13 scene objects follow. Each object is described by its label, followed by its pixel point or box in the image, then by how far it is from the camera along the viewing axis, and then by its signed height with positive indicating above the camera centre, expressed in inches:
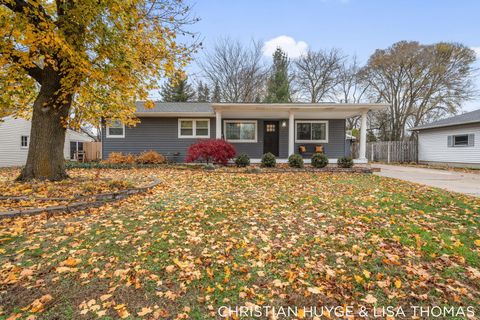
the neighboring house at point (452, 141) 566.3 +35.3
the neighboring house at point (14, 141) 568.4 +29.4
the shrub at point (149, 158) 496.7 -8.7
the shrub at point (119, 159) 486.0 -10.8
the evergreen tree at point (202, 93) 1150.8 +300.0
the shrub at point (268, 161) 440.5 -12.4
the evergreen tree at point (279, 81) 981.8 +306.6
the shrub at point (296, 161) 438.9 -12.5
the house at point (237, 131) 527.5 +52.6
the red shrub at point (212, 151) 425.4 +5.2
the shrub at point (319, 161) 436.5 -12.0
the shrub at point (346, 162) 440.8 -13.8
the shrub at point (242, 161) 443.5 -12.7
